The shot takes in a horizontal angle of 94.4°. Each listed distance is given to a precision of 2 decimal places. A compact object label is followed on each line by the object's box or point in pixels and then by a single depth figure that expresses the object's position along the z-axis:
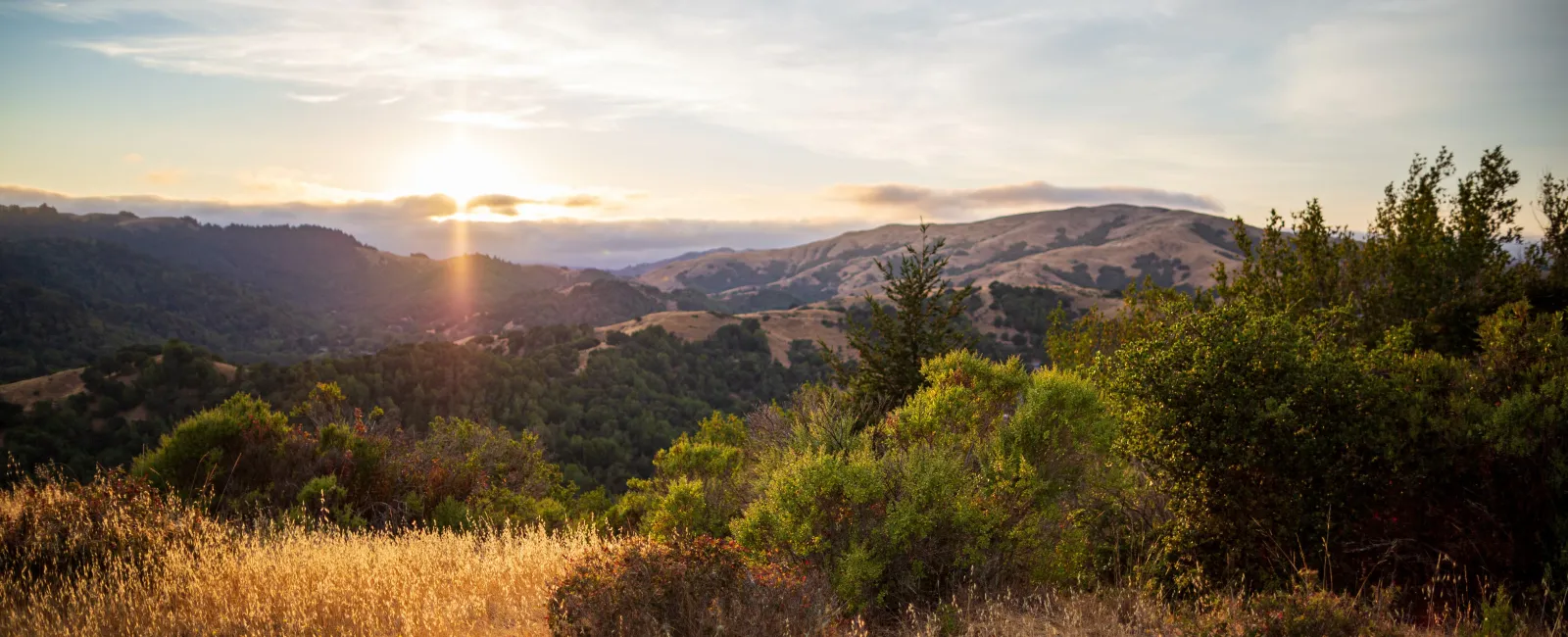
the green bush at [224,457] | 12.59
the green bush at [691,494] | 10.23
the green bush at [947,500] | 7.20
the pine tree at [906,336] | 15.68
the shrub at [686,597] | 5.62
